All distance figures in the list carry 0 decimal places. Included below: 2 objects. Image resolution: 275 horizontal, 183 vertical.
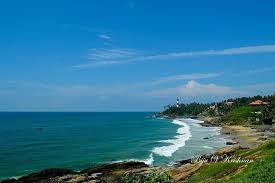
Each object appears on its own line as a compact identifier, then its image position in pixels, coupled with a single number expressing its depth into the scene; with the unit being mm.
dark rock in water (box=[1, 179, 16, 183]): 39800
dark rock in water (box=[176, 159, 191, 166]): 45602
